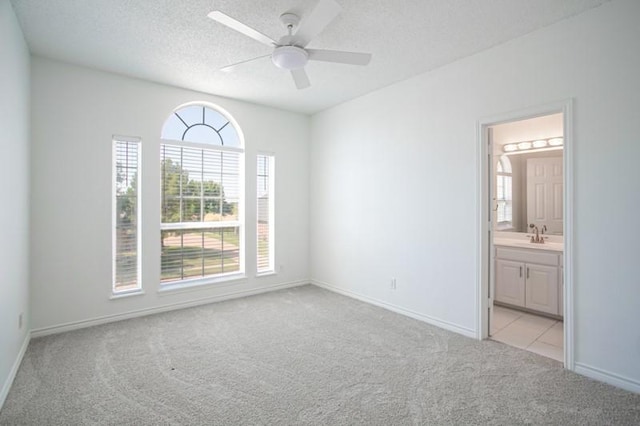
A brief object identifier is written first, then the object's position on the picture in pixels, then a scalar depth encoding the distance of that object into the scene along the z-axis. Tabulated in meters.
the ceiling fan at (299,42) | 2.05
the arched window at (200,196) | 4.17
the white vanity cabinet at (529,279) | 3.70
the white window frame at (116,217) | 3.68
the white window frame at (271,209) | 5.04
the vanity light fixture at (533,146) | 4.24
